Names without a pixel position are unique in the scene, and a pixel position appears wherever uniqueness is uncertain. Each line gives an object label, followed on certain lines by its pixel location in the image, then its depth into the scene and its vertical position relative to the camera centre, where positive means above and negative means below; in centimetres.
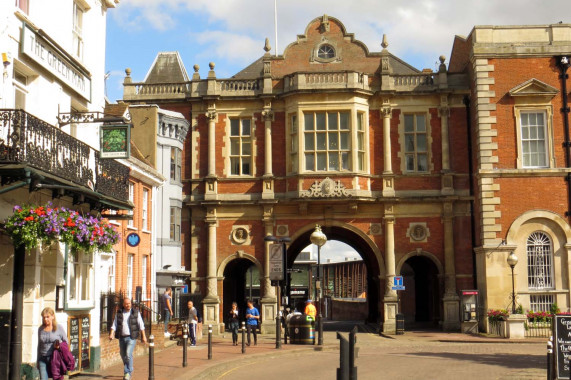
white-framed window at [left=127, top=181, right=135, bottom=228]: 2648 +301
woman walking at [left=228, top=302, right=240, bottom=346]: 2774 -166
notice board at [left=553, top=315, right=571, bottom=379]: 1496 -139
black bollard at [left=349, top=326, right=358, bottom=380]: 975 -106
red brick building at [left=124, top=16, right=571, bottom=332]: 3531 +615
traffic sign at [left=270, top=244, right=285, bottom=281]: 2778 +52
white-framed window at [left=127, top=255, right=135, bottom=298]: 2680 +21
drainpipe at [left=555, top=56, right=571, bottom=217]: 3425 +757
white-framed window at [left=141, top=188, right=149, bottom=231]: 2866 +262
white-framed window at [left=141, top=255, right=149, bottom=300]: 2861 +14
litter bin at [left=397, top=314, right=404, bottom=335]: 3403 -219
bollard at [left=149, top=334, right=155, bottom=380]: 1532 -176
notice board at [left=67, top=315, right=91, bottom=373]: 1689 -136
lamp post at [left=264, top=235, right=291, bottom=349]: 2600 +37
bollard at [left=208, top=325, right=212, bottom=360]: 2175 -188
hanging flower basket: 1325 +97
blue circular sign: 2408 +128
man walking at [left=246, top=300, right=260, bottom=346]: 2753 -143
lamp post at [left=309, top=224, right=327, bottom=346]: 2702 +133
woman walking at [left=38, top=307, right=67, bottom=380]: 1266 -97
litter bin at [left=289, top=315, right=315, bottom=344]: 2742 -191
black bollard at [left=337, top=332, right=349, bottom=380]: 913 -102
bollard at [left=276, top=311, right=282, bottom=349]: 2595 -197
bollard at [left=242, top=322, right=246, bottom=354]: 2406 -202
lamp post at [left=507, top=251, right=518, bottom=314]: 3191 +61
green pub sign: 1658 +307
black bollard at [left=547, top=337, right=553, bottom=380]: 1459 -164
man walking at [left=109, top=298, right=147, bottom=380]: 1611 -111
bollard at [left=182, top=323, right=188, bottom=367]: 1951 -185
